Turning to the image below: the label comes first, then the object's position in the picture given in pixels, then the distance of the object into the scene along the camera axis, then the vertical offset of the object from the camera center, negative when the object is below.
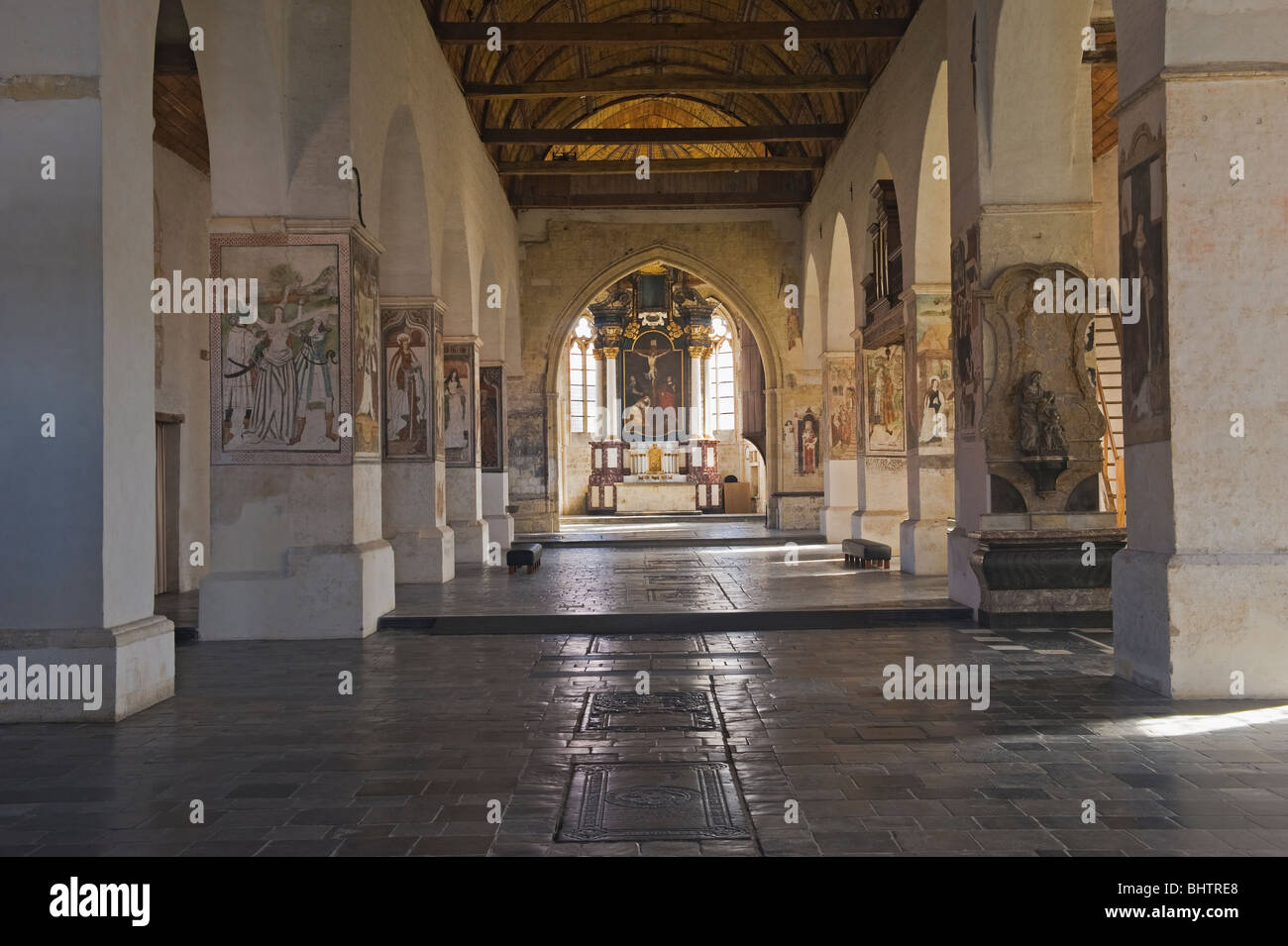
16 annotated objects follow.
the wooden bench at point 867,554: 13.48 -1.06
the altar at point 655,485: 34.50 -0.38
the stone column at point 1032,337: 8.70 +1.11
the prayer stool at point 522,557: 13.89 -1.06
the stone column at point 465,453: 15.19 +0.33
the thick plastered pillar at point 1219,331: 5.96 +0.77
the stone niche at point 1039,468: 8.69 +0.01
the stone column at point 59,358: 5.75 +0.66
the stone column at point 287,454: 8.70 +0.20
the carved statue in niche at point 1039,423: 8.71 +0.37
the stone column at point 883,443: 15.87 +0.42
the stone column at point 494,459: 18.42 +0.29
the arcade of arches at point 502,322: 5.80 +1.23
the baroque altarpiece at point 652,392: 34.91 +2.77
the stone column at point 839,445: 18.64 +0.46
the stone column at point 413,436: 12.42 +0.47
